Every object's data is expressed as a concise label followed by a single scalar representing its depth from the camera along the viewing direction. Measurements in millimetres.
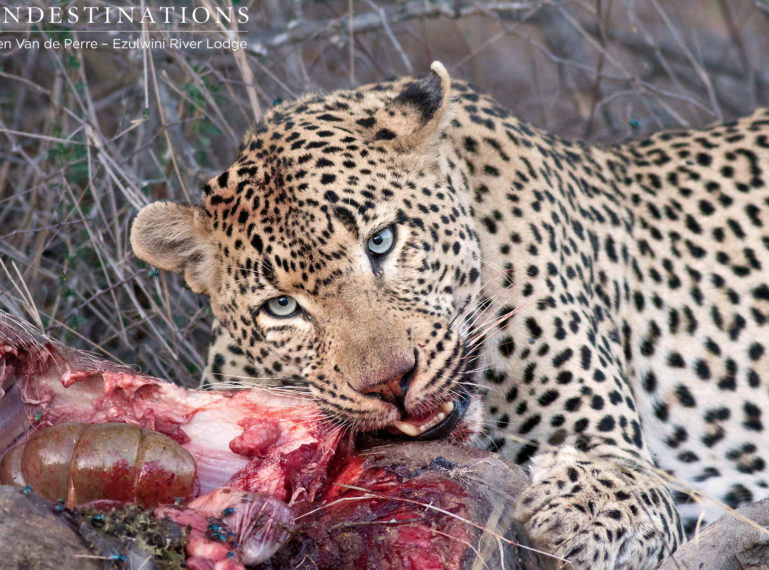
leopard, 8094
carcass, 6211
